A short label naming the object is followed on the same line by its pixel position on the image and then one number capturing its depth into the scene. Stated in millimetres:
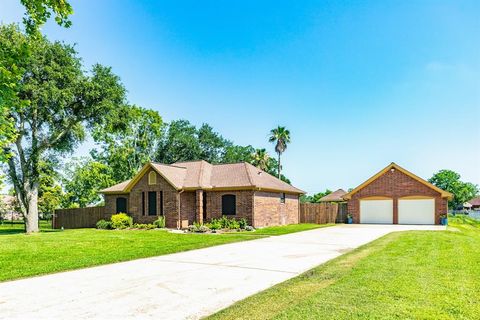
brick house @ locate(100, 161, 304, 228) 23234
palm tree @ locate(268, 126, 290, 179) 48594
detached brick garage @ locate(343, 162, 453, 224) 28352
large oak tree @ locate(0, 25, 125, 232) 23109
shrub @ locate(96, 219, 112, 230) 25648
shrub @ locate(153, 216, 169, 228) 23434
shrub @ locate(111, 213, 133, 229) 24734
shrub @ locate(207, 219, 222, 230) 22297
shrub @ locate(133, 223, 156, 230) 23422
